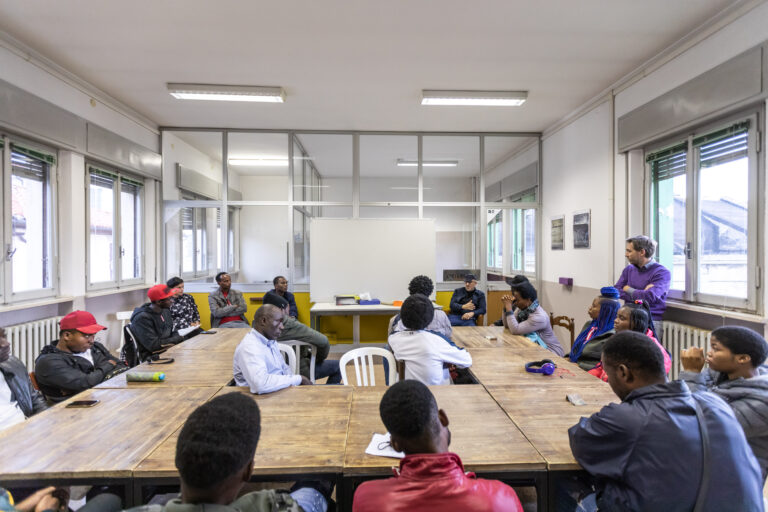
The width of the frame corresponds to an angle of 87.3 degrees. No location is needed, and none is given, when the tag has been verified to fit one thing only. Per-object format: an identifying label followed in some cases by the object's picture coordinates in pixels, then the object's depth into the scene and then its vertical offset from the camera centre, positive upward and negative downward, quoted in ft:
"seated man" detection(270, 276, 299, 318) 18.16 -1.73
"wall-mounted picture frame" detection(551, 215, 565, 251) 18.62 +0.91
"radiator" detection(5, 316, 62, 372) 11.59 -2.52
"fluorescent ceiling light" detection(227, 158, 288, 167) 20.66 +4.70
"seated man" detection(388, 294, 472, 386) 7.84 -1.91
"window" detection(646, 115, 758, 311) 10.05 +1.09
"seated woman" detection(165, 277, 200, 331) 14.78 -2.17
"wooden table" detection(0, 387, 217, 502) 4.55 -2.44
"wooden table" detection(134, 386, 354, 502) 4.58 -2.43
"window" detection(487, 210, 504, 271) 21.94 +0.76
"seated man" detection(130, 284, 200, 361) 11.78 -2.15
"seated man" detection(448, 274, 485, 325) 17.57 -2.31
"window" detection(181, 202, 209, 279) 20.42 +0.54
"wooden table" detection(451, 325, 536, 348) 10.61 -2.44
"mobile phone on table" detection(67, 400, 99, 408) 6.40 -2.40
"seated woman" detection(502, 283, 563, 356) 11.14 -1.94
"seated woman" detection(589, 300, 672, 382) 8.14 -1.42
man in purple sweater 11.34 -0.79
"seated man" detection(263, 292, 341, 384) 11.53 -2.67
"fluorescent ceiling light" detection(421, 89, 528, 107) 15.14 +5.92
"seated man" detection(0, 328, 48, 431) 6.68 -2.38
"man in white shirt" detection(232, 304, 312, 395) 6.91 -1.94
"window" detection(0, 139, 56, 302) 11.73 +0.95
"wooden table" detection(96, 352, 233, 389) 7.56 -2.46
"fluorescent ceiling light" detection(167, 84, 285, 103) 14.67 +5.97
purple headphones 7.91 -2.32
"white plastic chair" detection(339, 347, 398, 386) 8.77 -2.43
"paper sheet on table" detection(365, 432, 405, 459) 4.80 -2.39
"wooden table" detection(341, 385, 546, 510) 4.62 -2.42
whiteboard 19.92 -0.11
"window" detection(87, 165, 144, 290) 15.64 +1.03
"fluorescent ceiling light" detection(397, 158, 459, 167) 21.01 +4.76
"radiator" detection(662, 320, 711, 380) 10.84 -2.48
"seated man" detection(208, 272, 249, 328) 16.42 -2.21
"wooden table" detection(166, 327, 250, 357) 10.36 -2.48
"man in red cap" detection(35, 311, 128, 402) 7.71 -2.16
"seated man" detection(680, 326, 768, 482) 4.99 -1.79
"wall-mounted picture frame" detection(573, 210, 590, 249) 16.42 +0.95
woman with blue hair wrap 9.09 -1.91
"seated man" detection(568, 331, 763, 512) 3.75 -1.94
